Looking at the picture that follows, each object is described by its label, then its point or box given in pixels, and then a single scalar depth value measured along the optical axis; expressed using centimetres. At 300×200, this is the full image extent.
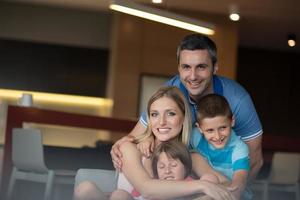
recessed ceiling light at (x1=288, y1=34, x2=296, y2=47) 718
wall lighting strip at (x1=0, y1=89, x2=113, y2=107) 676
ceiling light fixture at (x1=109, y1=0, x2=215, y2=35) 458
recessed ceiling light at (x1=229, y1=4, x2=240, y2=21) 620
